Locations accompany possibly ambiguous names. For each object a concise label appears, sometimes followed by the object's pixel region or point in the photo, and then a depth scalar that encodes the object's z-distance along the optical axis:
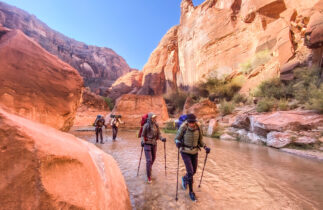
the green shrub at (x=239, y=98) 14.76
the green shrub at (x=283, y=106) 8.14
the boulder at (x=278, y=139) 6.28
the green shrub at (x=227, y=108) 12.60
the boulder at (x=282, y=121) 6.19
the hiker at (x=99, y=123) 8.19
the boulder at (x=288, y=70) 10.80
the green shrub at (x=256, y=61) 15.04
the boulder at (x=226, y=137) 9.14
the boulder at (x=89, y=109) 20.19
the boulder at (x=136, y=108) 16.33
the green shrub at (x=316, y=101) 6.35
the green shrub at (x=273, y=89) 9.98
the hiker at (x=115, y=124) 8.97
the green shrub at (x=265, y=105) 8.89
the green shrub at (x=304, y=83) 7.86
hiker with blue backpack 3.06
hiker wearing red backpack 3.79
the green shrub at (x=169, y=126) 14.63
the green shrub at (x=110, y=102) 31.04
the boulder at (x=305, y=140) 5.69
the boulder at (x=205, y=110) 13.74
